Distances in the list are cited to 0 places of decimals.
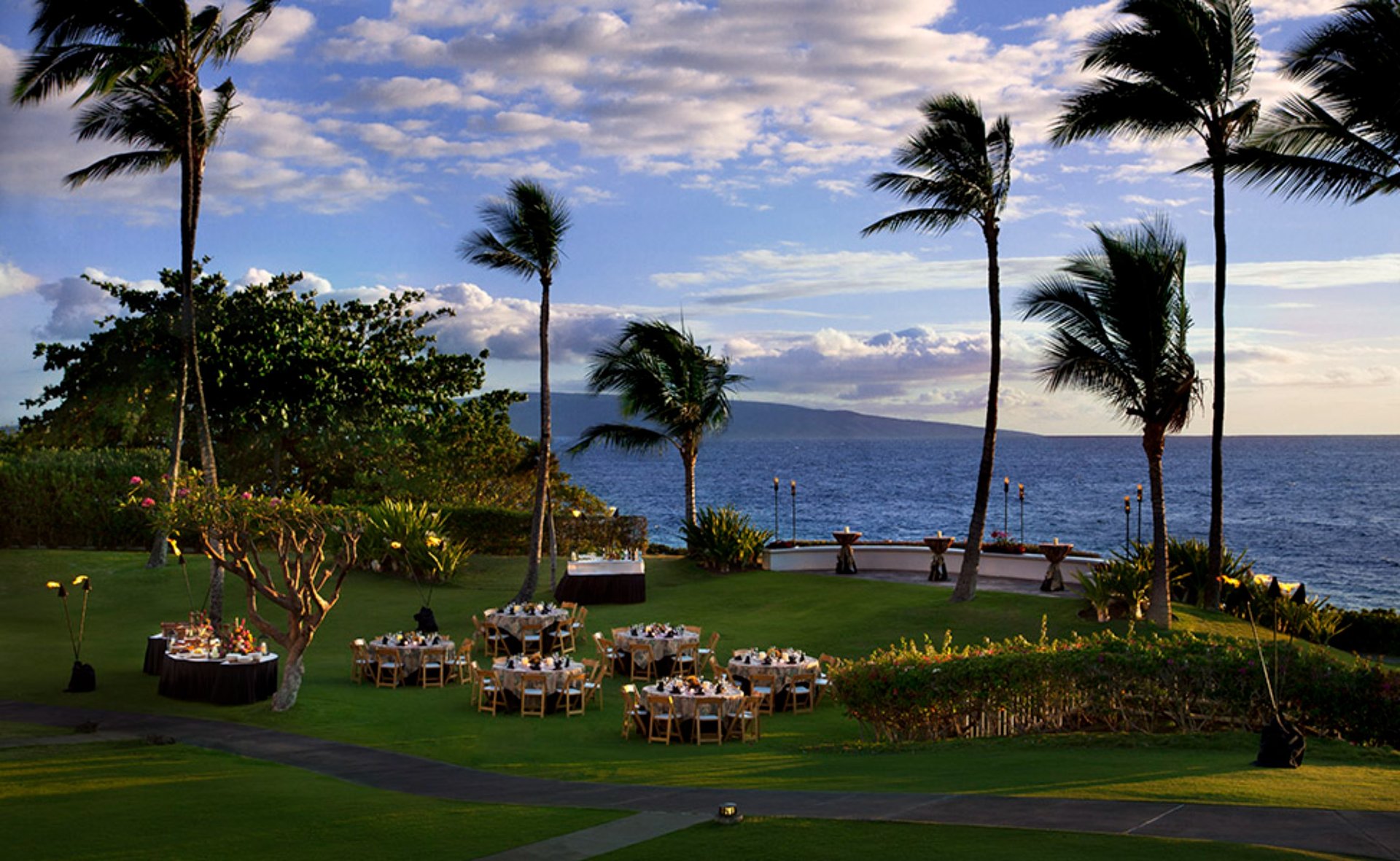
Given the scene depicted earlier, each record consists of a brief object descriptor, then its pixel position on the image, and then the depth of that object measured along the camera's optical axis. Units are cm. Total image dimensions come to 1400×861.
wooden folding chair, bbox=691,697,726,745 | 1636
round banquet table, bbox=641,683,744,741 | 1633
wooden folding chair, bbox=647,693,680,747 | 1620
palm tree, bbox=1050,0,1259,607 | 2252
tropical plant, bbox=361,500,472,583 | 3086
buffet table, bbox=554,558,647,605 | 2864
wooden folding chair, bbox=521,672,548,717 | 1817
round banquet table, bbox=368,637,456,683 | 2052
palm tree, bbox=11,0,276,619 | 2352
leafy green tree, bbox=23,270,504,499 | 3497
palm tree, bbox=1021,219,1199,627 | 2266
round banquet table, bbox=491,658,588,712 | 1822
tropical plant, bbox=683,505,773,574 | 3155
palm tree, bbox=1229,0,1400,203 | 1905
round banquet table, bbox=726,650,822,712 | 1866
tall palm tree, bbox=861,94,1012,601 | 2408
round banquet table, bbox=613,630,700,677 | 2092
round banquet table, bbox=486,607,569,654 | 2306
